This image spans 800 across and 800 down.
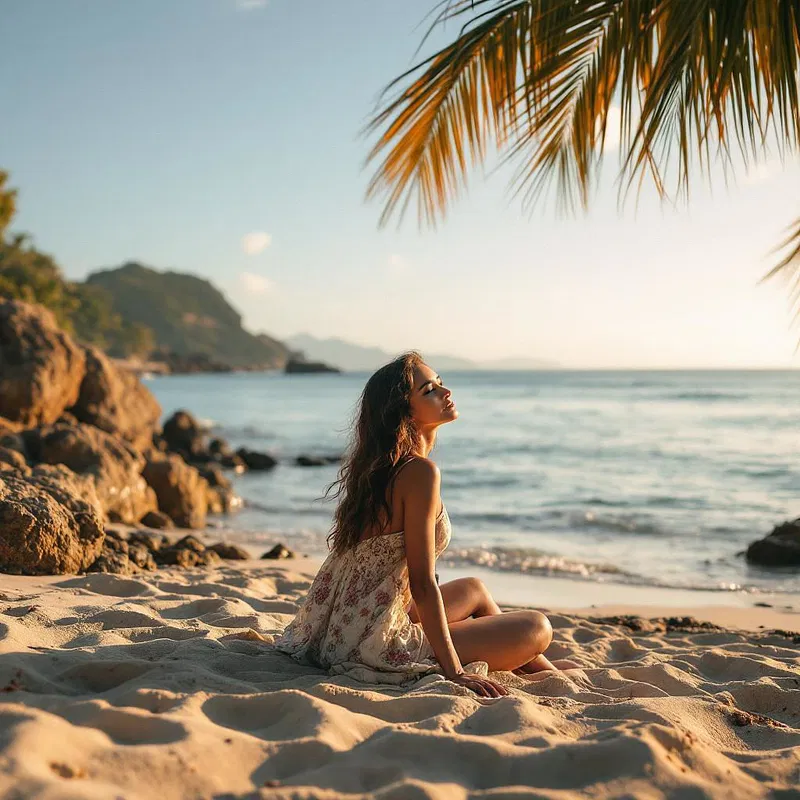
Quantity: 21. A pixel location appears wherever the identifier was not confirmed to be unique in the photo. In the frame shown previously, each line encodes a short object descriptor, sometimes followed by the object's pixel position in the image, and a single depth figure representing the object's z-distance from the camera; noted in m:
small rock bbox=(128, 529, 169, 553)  6.80
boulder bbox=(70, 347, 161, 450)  12.09
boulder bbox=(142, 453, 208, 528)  10.28
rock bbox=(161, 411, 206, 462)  19.17
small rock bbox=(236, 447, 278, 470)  19.17
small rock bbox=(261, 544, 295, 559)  7.86
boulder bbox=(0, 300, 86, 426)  10.56
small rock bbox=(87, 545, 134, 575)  5.58
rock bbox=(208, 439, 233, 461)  19.39
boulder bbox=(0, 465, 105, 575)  5.05
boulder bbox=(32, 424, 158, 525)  8.68
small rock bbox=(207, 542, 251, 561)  7.28
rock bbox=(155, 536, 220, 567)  6.50
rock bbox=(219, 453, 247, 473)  18.73
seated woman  3.39
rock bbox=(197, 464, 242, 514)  11.82
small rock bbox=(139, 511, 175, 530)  9.43
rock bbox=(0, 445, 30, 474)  6.85
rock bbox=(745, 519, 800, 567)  8.34
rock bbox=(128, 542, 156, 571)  6.04
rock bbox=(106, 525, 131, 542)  6.56
